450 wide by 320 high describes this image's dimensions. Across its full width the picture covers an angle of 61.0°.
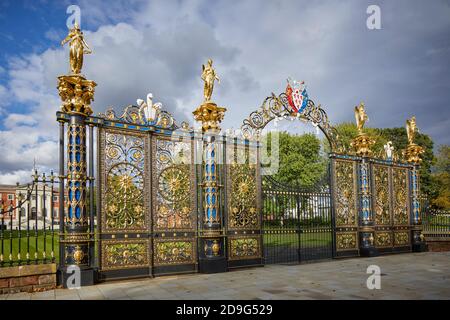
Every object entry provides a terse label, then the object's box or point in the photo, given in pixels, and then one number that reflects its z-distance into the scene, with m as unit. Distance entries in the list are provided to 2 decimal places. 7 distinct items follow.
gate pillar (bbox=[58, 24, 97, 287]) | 7.82
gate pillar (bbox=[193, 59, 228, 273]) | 9.68
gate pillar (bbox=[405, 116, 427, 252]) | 15.54
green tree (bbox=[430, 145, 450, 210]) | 32.75
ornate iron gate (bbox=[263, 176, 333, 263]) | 11.43
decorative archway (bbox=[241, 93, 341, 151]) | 11.21
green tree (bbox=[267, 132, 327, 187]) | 28.97
